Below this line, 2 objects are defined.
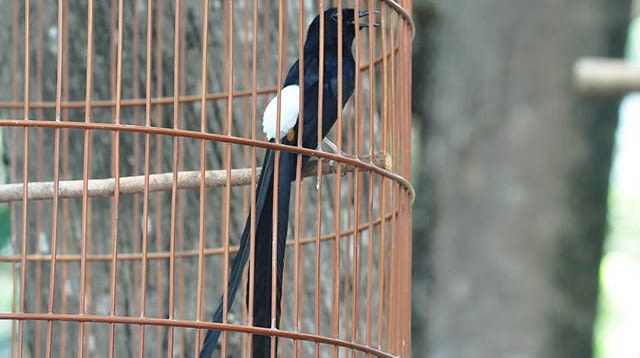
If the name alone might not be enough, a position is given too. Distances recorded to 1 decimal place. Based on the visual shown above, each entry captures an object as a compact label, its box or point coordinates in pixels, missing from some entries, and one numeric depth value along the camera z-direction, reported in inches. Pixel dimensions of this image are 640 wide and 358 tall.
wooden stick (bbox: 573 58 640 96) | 366.9
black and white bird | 275.0
